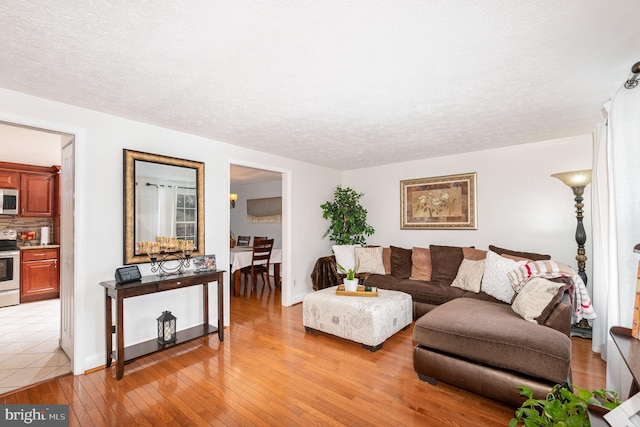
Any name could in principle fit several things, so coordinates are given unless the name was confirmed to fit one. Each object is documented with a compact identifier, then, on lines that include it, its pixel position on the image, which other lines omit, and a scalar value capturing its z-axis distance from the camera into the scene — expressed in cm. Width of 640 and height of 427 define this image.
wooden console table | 242
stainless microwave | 471
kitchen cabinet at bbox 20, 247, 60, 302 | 474
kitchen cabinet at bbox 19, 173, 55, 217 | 495
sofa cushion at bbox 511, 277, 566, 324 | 222
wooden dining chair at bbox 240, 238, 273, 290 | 545
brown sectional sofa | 188
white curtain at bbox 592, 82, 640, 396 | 185
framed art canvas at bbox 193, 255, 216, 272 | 312
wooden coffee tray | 339
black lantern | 280
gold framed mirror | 281
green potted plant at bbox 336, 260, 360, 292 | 347
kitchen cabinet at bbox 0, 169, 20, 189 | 476
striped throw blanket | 273
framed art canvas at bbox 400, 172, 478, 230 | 434
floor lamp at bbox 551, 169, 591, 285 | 319
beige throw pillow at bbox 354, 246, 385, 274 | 462
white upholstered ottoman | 297
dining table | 515
